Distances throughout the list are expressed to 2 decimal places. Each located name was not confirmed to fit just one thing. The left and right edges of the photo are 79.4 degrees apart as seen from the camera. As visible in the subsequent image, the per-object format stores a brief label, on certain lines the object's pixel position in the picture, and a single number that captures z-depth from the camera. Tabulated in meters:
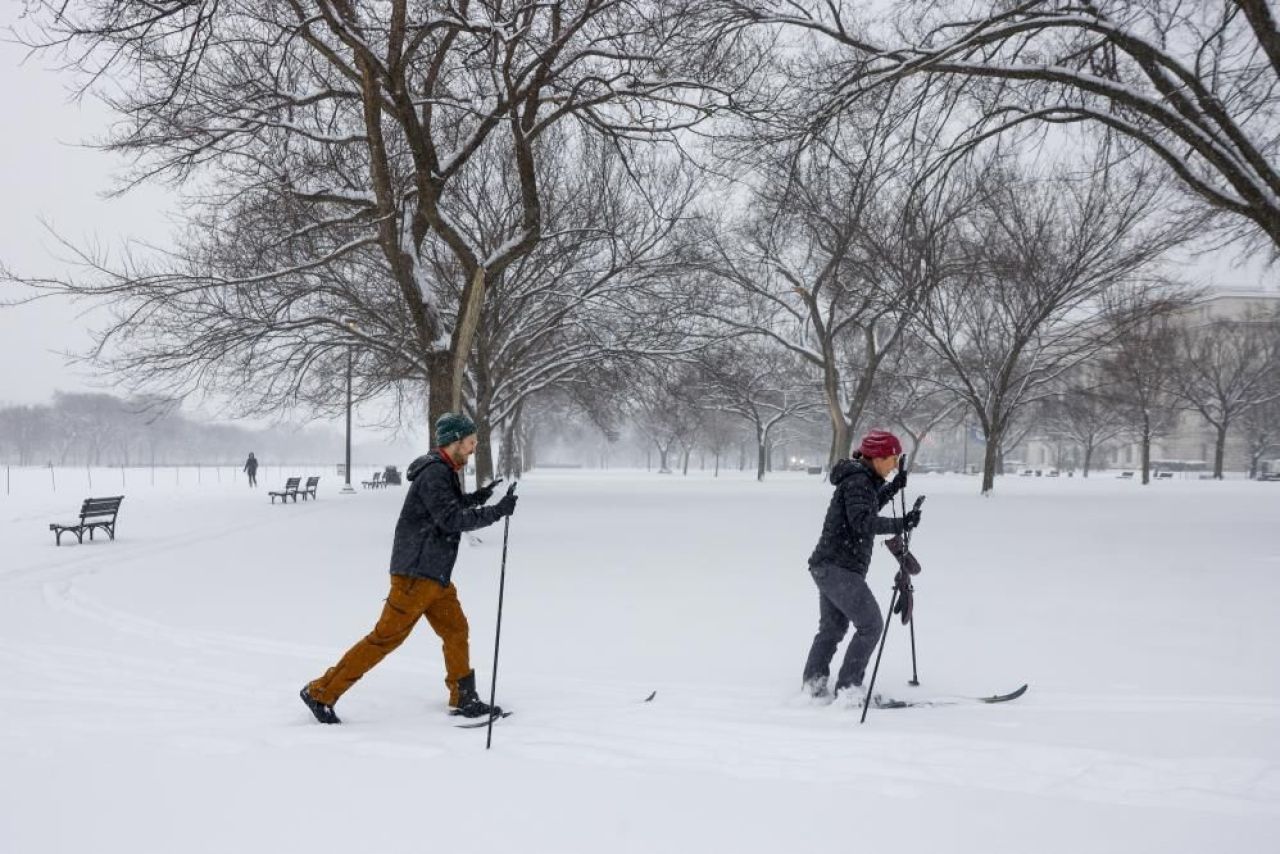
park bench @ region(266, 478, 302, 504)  24.04
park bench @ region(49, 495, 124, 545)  13.09
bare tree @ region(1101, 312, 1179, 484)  25.34
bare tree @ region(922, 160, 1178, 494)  20.89
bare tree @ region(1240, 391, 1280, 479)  43.34
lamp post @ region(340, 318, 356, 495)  15.90
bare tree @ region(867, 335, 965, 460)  30.20
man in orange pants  4.34
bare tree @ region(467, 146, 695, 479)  17.94
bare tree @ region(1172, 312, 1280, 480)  36.27
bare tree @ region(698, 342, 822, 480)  23.25
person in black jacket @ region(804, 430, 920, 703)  4.54
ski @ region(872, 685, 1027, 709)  4.74
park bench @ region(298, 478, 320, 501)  25.66
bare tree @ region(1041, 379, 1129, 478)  26.95
